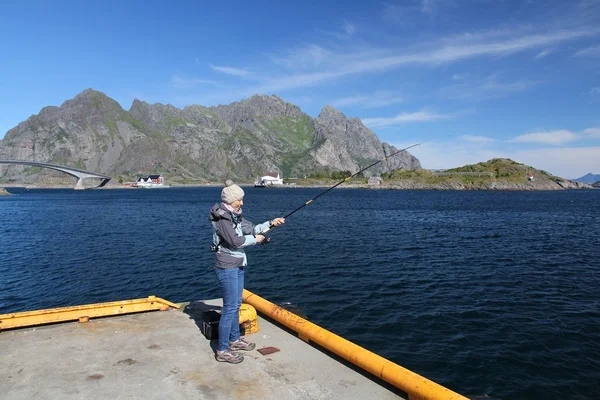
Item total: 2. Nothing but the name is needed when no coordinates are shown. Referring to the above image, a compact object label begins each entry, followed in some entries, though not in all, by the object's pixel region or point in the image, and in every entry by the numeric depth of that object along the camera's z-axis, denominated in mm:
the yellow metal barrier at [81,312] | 8930
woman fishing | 7445
